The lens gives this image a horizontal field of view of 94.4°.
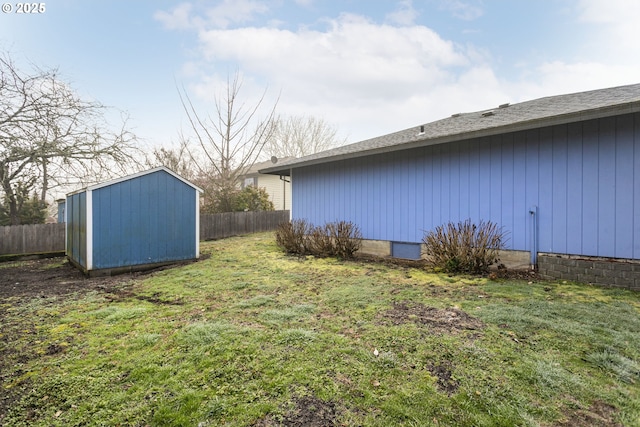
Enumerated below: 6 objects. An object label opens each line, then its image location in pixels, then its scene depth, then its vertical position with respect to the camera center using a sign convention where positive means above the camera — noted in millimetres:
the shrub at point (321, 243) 7469 -757
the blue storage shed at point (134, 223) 5863 -200
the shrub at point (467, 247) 5293 -615
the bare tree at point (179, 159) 14539 +2764
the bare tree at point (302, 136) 24062 +6288
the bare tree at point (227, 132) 14688 +4130
